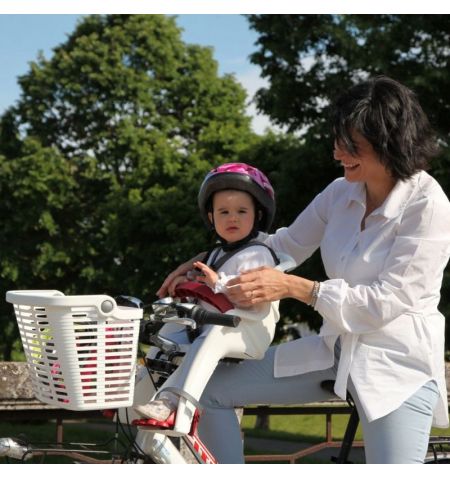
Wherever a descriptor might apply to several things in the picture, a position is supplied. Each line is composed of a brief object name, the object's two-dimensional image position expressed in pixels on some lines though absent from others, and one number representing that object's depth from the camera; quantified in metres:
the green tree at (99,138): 29.16
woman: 3.00
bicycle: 2.68
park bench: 4.64
